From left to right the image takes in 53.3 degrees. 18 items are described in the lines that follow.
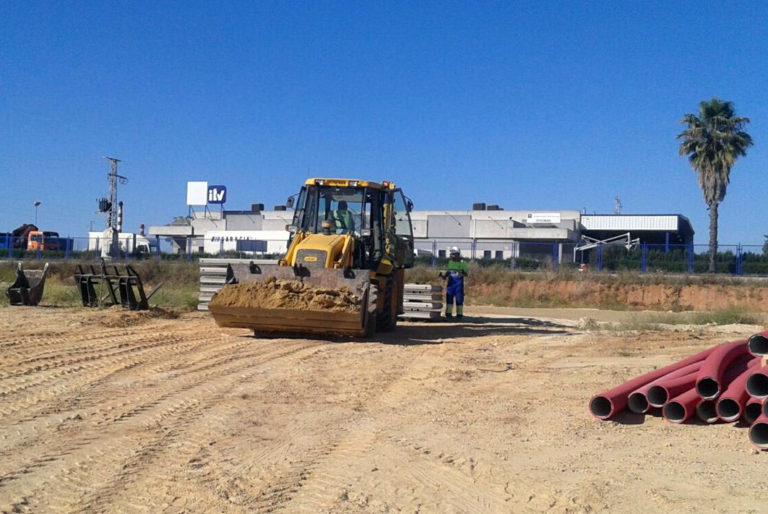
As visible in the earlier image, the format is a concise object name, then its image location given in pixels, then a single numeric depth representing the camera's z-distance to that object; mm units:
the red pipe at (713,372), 6613
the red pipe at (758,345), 6504
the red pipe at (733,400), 6398
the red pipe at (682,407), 6707
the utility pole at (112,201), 60644
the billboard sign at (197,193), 64688
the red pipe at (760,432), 5883
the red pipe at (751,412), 6317
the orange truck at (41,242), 45688
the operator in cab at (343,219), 15148
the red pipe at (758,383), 6152
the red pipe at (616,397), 7066
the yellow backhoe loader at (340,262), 13047
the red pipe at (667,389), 6918
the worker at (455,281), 19375
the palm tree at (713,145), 40438
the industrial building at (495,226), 55656
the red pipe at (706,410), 6687
